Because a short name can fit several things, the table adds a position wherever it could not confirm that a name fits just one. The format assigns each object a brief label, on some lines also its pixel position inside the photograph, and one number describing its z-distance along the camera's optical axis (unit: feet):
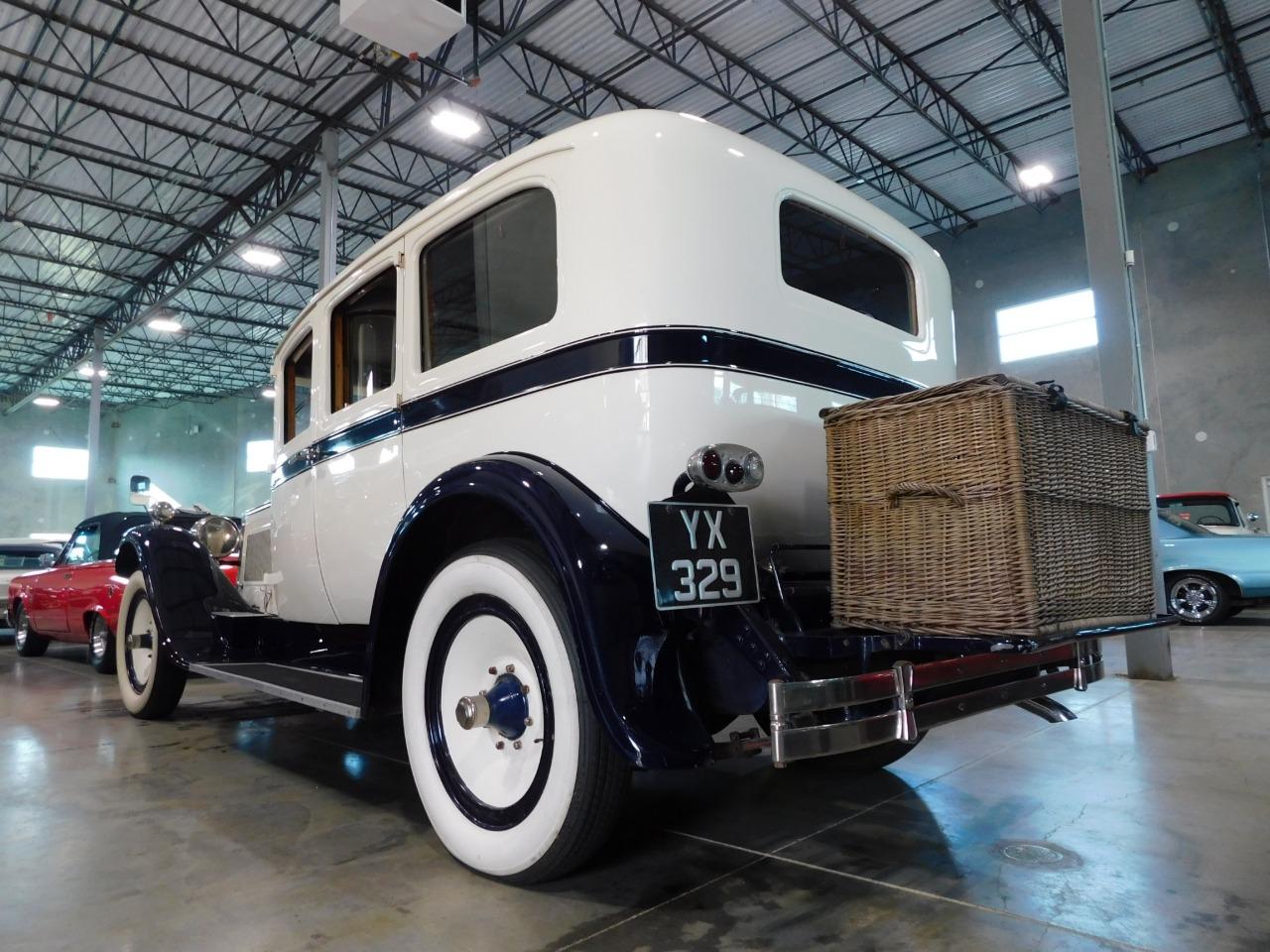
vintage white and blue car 6.37
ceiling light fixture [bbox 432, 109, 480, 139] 35.22
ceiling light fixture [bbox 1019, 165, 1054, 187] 43.68
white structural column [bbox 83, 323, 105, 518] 67.36
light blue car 28.12
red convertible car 22.50
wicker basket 6.05
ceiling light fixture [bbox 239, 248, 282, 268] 52.24
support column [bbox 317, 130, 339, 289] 38.37
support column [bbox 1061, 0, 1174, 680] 18.19
